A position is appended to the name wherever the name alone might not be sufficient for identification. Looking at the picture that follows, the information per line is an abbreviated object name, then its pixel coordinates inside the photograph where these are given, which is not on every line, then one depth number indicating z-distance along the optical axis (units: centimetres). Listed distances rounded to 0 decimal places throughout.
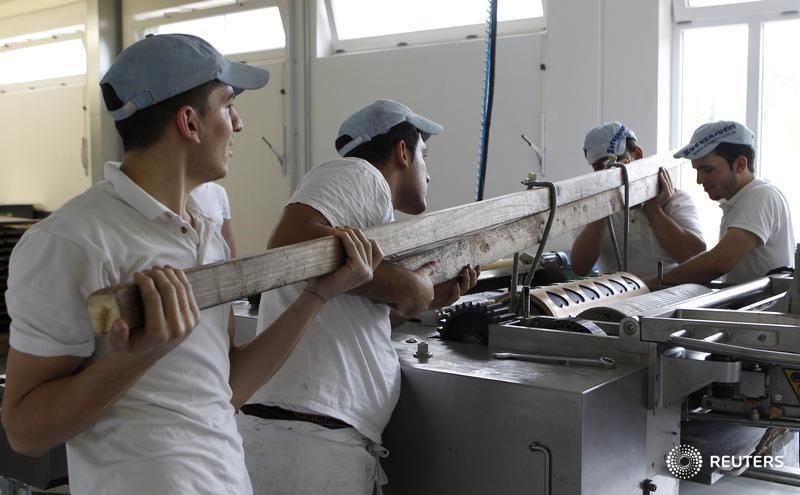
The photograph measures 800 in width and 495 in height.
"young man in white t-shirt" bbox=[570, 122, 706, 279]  255
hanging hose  200
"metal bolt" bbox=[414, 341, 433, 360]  149
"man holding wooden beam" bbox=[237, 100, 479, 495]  129
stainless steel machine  125
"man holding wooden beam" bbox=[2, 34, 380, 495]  85
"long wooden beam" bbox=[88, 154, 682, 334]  86
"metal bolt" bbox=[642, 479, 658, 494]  142
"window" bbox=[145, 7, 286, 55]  543
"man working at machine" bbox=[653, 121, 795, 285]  241
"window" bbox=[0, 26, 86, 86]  675
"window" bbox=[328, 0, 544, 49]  445
